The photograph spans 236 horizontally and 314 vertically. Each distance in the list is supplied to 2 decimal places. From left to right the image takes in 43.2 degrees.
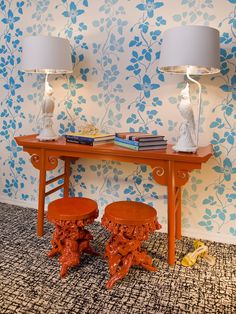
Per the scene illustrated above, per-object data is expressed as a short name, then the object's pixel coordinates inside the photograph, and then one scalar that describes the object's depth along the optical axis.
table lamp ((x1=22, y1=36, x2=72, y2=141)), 1.99
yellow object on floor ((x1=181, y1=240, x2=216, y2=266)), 1.85
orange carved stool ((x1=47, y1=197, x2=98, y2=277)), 1.70
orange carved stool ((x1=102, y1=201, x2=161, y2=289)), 1.61
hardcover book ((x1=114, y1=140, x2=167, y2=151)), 1.84
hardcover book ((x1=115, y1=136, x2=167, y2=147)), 1.83
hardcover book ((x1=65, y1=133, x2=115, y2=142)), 1.99
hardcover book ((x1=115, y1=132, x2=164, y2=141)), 1.84
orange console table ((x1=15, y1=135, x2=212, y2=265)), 1.75
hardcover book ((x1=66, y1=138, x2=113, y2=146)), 1.99
